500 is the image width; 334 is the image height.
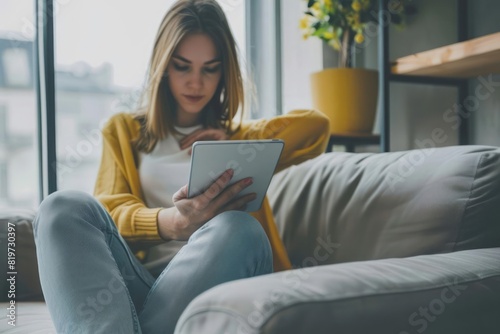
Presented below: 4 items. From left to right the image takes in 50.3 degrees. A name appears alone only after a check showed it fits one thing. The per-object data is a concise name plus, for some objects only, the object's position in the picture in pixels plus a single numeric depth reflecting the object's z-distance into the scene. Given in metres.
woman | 0.74
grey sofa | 0.50
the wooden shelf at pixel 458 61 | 1.29
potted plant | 1.74
